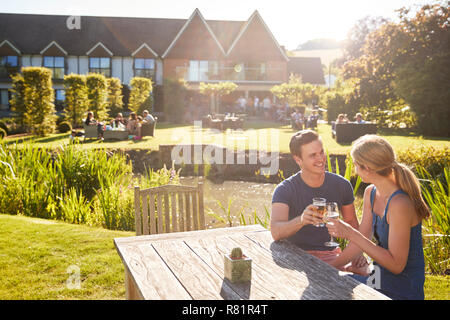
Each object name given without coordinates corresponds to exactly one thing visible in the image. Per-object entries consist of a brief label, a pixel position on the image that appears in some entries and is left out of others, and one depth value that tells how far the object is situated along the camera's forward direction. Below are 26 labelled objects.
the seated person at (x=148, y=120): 17.71
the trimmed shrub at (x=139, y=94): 25.14
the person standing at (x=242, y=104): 29.94
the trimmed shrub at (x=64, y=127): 19.70
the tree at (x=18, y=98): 18.59
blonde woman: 2.35
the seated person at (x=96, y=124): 17.17
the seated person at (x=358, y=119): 17.19
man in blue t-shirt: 2.93
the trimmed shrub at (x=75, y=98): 20.39
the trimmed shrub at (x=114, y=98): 25.14
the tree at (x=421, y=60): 18.30
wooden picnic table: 2.06
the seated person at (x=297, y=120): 21.89
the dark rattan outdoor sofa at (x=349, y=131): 16.12
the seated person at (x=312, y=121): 21.14
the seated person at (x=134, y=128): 17.40
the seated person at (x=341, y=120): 16.85
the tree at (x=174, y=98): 26.62
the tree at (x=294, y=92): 27.12
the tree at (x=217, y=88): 27.83
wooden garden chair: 3.85
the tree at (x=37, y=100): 18.36
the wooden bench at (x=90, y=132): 17.16
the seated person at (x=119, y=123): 17.81
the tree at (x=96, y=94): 21.17
